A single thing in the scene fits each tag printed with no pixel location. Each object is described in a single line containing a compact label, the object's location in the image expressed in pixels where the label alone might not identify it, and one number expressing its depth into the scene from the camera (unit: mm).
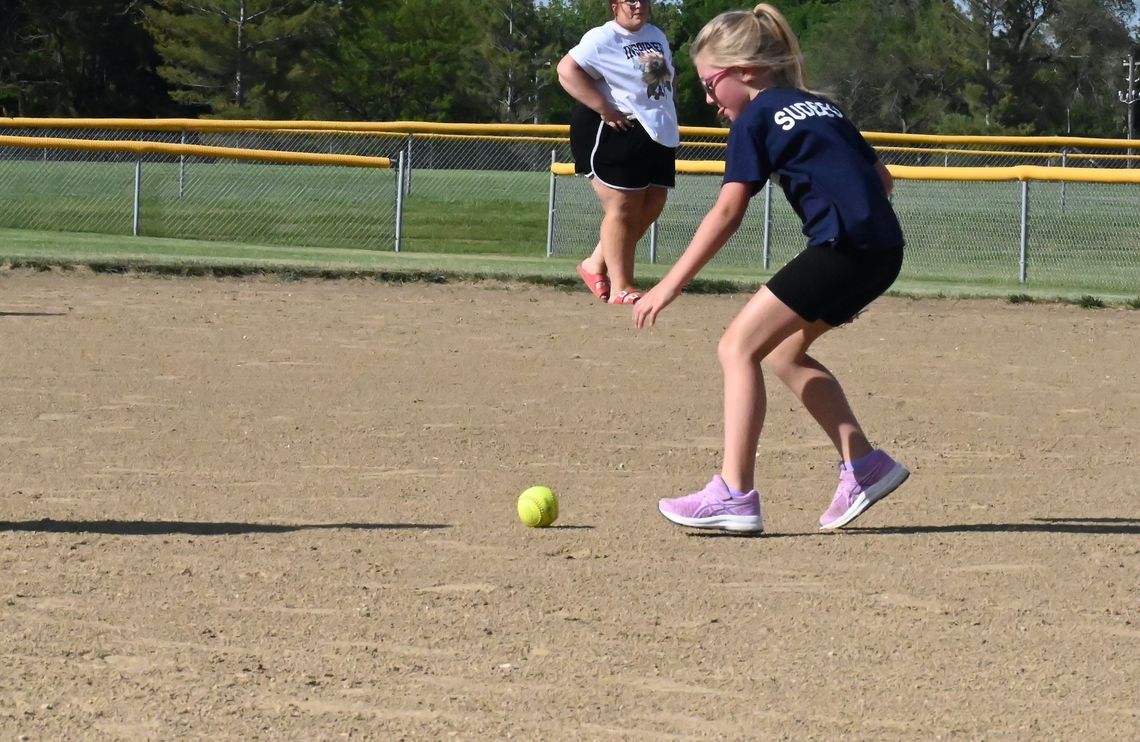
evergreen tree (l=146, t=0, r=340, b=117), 106937
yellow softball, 11250
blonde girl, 10500
